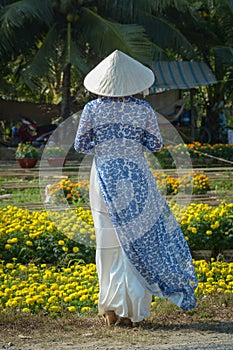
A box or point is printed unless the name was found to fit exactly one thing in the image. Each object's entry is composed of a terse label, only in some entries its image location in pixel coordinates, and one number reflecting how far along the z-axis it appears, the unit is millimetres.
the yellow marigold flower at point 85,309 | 7047
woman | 6488
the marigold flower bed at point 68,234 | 9093
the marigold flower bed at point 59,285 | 7156
